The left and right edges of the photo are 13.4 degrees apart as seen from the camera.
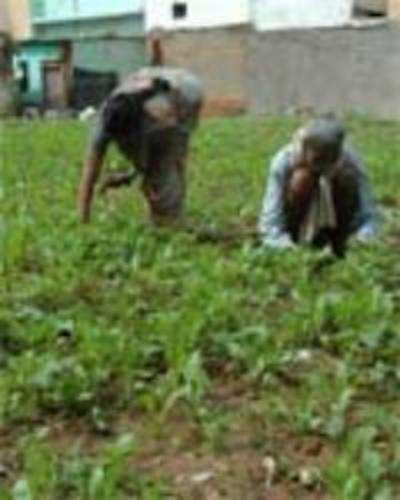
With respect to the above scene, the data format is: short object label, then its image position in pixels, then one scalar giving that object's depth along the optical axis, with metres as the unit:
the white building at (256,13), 31.47
